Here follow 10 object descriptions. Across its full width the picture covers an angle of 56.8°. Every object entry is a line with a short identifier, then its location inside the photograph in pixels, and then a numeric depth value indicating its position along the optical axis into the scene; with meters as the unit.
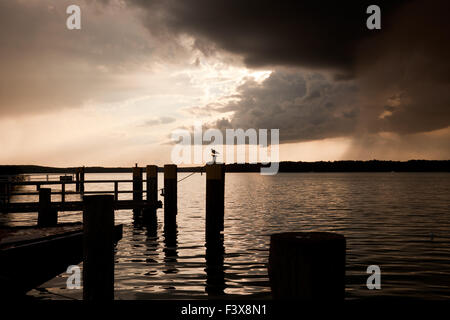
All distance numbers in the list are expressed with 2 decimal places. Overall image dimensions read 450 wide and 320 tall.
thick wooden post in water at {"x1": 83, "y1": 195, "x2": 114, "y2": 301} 5.85
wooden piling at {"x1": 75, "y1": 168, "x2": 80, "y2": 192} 34.35
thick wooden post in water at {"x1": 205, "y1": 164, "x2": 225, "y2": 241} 14.41
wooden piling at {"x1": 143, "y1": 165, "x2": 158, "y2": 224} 20.04
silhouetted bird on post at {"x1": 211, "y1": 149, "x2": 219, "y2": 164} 14.82
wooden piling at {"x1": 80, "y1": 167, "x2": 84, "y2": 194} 32.07
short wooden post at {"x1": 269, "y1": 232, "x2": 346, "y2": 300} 3.19
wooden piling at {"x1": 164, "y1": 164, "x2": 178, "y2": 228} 19.14
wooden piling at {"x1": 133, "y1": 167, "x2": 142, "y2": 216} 23.42
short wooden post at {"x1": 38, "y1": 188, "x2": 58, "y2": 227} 13.46
